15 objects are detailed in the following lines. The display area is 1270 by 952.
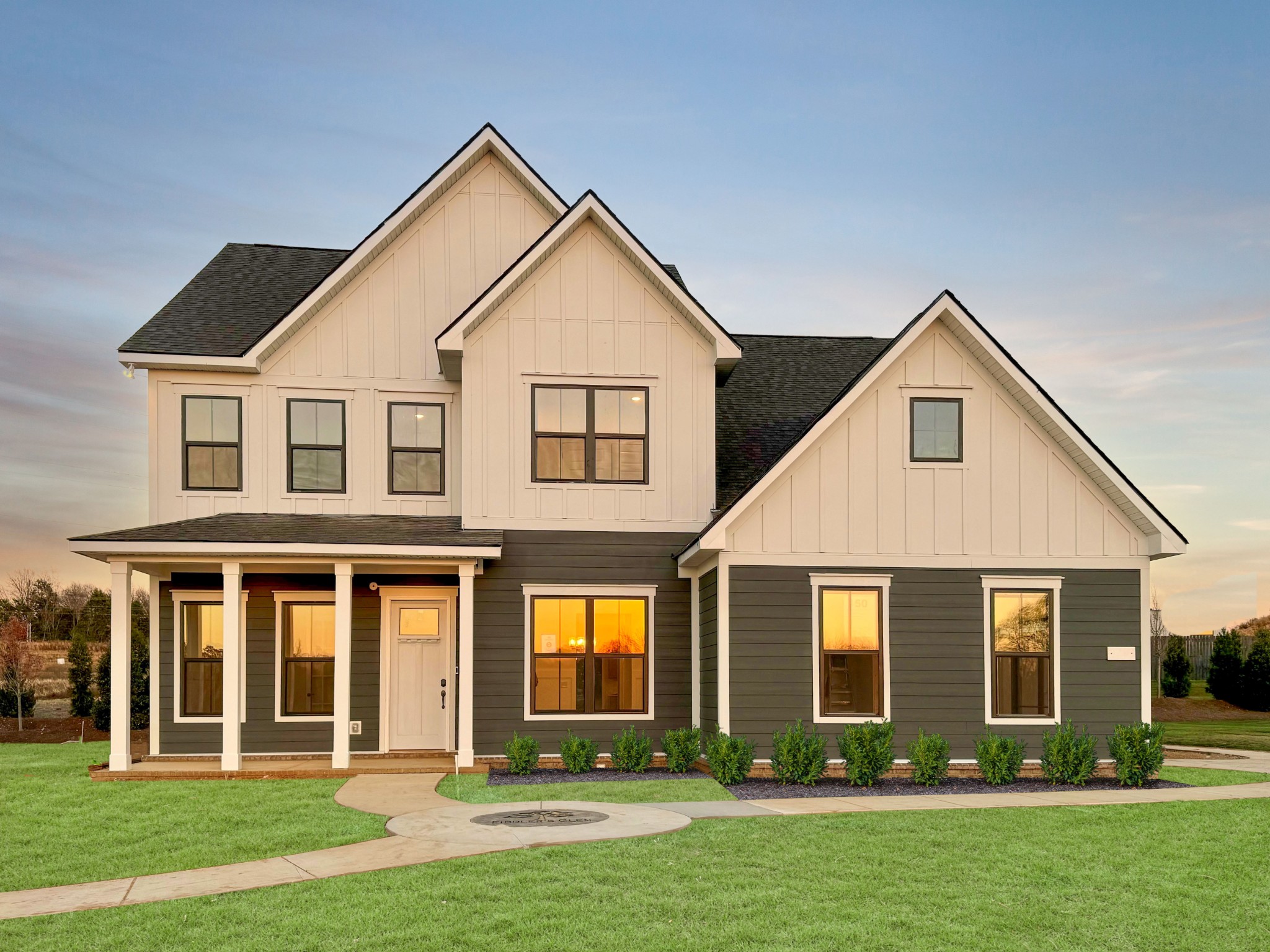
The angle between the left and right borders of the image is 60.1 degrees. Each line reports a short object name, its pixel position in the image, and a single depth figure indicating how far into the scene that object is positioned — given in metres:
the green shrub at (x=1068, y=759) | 14.80
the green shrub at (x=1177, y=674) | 33.53
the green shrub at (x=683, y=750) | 15.73
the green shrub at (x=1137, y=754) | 14.68
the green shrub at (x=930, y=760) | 14.66
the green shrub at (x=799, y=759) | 14.66
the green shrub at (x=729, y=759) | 14.62
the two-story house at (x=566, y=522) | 15.64
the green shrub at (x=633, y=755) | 16.03
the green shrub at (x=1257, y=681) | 32.25
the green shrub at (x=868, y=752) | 14.55
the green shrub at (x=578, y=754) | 15.92
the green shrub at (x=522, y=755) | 15.61
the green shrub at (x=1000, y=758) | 14.78
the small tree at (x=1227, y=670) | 32.84
